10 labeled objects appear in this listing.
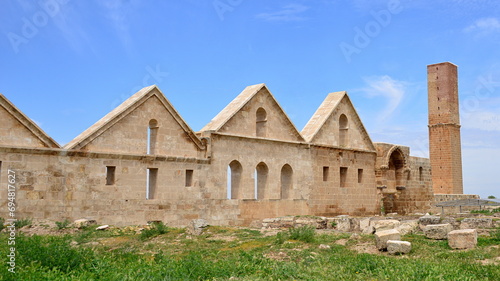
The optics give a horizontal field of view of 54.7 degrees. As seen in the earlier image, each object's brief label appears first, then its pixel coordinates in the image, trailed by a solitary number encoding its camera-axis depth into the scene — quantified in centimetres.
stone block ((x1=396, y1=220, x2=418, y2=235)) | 1327
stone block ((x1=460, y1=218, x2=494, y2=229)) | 1429
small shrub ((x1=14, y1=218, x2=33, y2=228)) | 1263
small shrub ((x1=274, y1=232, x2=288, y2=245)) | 1079
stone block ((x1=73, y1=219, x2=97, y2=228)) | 1334
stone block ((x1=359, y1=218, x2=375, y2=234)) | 1326
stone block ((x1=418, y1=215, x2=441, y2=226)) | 1394
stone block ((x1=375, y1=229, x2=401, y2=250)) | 1007
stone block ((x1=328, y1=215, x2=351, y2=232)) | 1509
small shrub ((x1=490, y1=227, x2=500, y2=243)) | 1102
